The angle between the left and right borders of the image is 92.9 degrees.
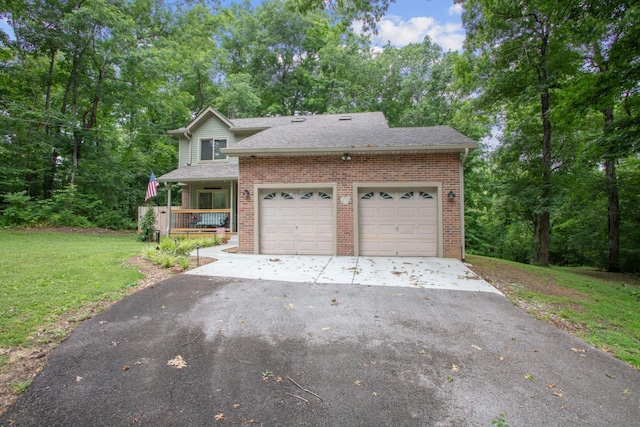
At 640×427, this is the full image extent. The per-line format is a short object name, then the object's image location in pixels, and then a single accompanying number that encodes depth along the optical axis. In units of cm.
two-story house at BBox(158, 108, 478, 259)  903
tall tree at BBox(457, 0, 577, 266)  1048
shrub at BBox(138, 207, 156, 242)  1298
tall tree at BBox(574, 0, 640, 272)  700
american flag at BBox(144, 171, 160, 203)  1221
